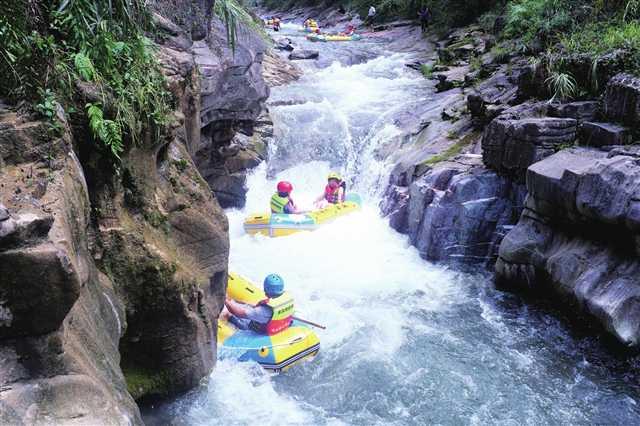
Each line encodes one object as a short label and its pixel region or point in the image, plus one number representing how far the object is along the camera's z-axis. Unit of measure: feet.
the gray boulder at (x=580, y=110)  25.67
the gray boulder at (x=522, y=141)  25.48
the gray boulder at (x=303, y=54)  62.39
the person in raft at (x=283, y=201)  34.01
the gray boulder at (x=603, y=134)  22.98
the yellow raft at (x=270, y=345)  19.42
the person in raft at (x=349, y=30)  81.71
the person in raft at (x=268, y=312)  20.15
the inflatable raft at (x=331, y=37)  74.59
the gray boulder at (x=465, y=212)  27.81
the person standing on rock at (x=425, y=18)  71.27
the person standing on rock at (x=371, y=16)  86.99
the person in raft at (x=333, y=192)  36.09
